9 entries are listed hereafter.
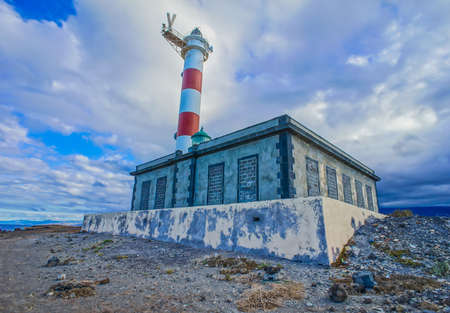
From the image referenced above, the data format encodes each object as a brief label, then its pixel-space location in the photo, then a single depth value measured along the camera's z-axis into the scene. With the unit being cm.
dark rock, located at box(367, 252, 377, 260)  477
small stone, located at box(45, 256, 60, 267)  552
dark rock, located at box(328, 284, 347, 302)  299
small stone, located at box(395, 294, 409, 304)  291
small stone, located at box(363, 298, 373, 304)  292
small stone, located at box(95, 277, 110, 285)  395
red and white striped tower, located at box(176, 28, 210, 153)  1938
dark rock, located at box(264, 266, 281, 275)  410
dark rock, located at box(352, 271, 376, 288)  340
